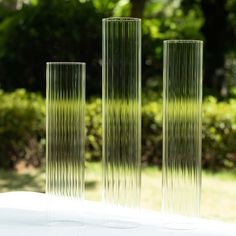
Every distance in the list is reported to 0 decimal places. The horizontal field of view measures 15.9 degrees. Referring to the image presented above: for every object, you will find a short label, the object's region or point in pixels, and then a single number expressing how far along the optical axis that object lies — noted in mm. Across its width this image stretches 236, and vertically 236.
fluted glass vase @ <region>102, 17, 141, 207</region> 1252
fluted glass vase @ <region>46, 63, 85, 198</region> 1297
